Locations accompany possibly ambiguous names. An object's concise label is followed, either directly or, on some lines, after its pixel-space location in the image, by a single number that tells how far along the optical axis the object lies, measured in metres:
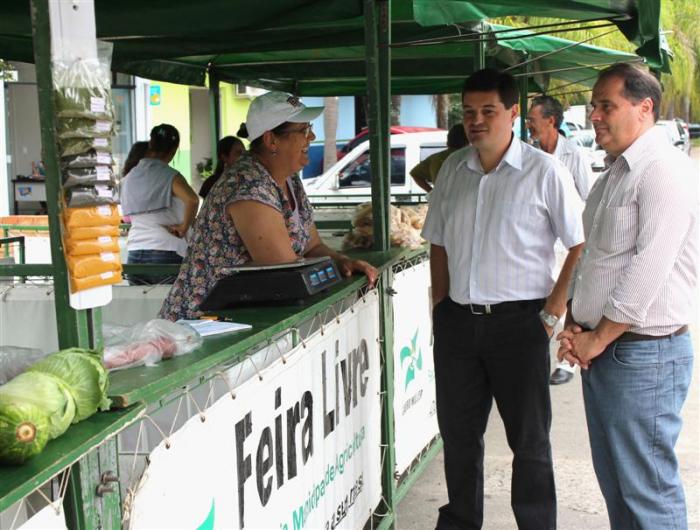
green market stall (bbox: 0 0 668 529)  2.04
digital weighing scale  3.42
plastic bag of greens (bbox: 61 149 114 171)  2.00
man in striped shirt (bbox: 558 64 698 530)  3.42
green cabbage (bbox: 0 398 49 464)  1.68
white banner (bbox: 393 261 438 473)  5.26
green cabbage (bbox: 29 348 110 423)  1.93
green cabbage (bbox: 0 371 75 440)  1.79
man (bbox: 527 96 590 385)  8.35
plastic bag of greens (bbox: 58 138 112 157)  1.99
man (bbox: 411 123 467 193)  8.69
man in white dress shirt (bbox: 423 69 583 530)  4.18
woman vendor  3.70
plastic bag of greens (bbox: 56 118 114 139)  1.99
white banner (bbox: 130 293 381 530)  2.37
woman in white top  7.32
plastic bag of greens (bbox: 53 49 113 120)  1.97
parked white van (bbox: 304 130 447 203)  14.92
